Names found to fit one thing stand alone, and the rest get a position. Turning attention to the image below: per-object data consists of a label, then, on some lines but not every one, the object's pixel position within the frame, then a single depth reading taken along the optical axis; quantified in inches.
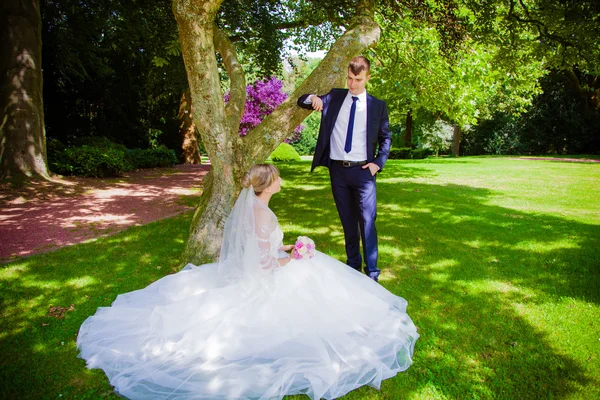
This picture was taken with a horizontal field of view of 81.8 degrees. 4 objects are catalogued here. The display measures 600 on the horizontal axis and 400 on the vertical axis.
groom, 170.6
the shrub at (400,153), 1211.9
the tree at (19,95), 423.5
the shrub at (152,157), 667.4
